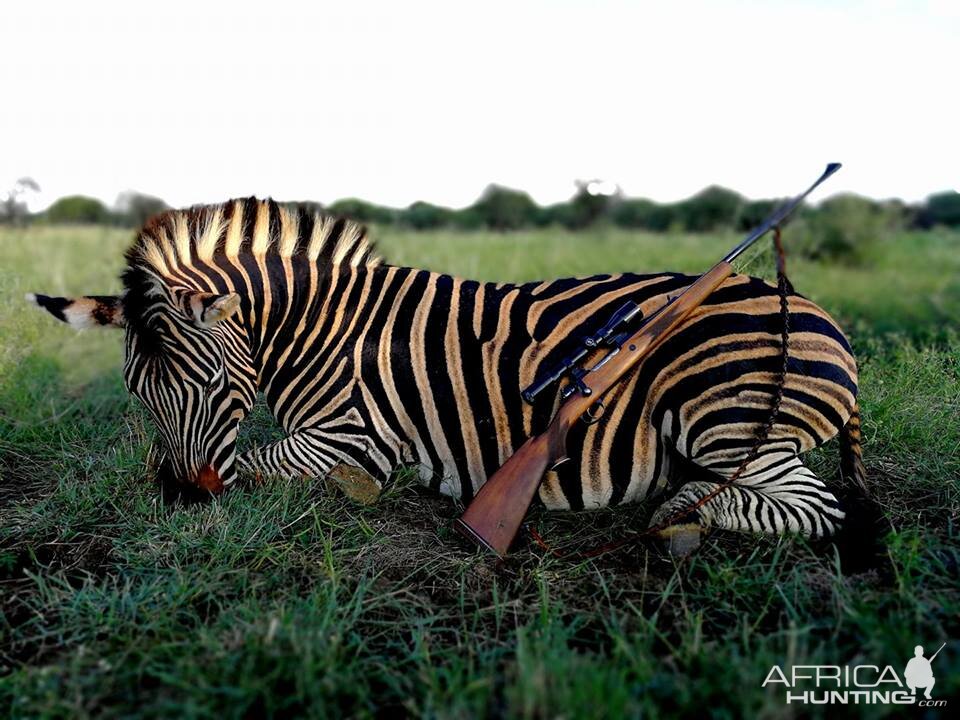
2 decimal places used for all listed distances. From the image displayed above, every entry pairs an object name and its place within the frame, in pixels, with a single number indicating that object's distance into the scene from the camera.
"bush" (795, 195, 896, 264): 13.07
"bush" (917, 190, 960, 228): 22.19
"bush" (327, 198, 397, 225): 19.87
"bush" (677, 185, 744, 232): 19.40
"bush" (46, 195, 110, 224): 20.52
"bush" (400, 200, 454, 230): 22.08
